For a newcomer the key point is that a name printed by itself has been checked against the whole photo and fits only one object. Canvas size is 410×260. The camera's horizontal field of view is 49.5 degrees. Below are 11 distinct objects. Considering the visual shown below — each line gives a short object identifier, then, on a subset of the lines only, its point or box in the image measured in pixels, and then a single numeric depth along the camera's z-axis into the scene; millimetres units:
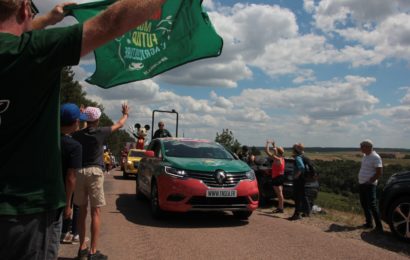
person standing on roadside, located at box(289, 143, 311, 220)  9752
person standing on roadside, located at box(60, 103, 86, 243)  4793
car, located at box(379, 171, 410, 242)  7383
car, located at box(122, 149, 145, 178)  21969
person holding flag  1778
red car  8133
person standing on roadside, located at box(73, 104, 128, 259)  5535
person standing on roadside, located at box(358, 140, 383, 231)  8617
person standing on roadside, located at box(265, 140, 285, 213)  10680
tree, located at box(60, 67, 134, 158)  46531
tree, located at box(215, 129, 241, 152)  40812
